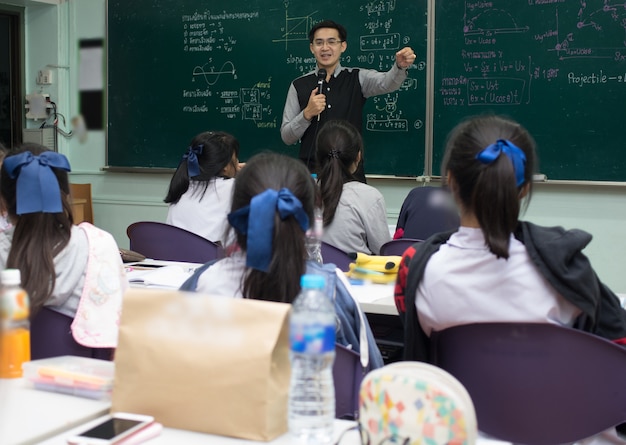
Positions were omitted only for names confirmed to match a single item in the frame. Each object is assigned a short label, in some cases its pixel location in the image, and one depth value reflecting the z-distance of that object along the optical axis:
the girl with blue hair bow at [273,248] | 1.29
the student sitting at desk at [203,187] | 3.34
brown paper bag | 0.96
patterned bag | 0.83
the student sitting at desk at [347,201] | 3.09
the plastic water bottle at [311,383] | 0.98
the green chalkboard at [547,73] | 4.11
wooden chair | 5.63
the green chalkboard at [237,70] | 4.70
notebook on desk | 2.30
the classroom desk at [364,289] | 2.04
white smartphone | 0.95
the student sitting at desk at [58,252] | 1.71
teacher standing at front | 4.43
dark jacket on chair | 1.43
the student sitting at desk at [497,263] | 1.45
